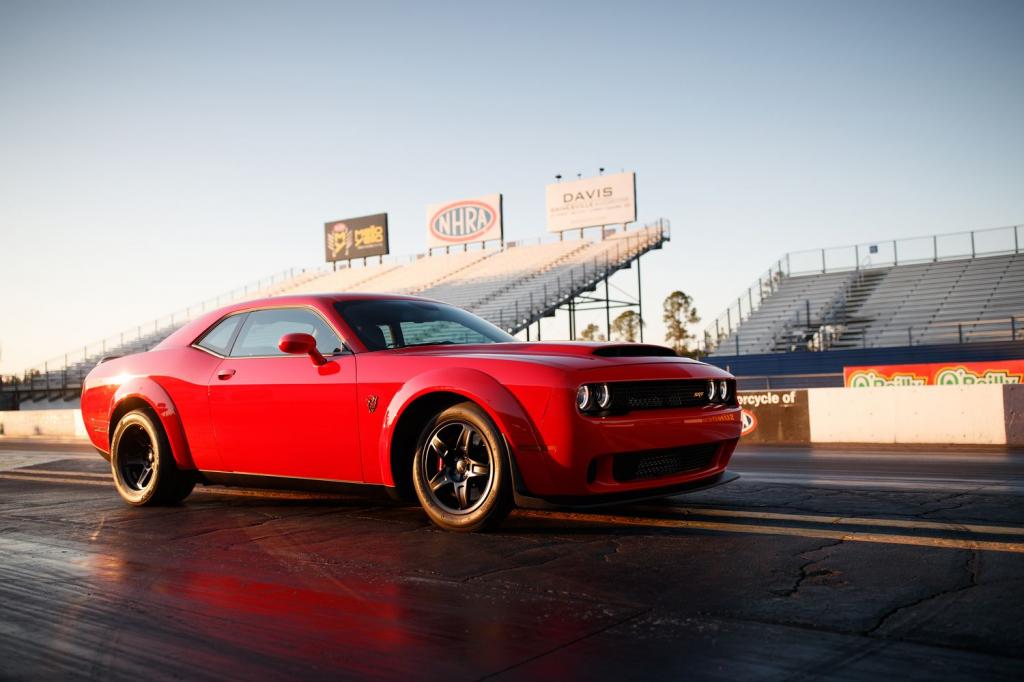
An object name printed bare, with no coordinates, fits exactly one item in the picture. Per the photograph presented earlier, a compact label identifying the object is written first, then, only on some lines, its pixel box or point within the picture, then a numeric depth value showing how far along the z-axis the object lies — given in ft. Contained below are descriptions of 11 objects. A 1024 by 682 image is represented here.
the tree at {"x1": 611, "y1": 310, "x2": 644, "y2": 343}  260.54
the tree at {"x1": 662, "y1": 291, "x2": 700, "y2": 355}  236.22
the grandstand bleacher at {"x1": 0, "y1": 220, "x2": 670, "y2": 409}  139.03
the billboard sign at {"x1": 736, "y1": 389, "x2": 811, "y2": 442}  47.14
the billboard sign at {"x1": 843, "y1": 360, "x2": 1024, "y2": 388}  57.93
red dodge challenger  14.80
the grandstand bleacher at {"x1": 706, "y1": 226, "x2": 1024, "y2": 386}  89.92
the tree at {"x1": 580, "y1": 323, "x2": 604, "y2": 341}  287.07
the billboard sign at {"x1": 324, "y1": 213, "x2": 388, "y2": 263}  189.07
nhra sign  173.78
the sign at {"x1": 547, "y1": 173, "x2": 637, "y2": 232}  158.30
